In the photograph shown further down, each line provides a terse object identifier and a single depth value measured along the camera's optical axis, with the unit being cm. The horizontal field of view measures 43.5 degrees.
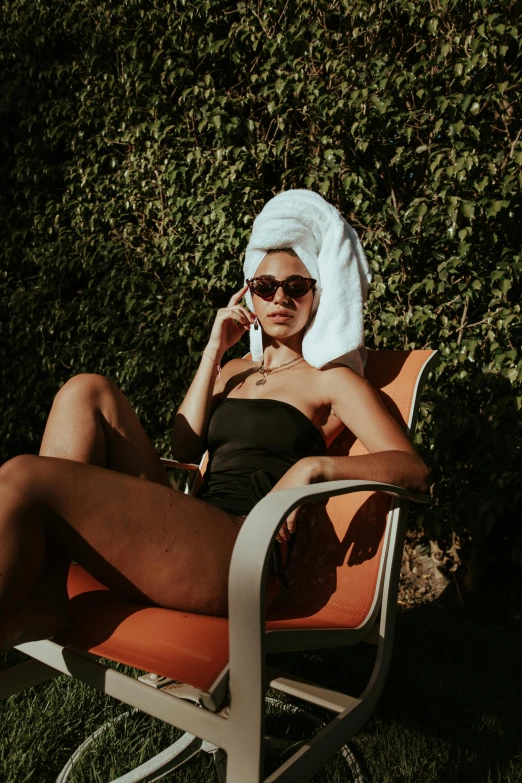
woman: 130
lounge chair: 114
